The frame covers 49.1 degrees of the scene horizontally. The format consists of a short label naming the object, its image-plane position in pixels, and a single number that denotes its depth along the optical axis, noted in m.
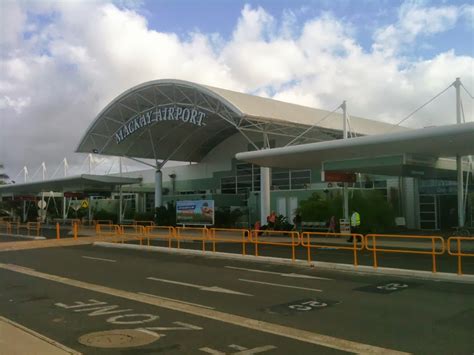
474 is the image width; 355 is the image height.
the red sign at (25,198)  62.92
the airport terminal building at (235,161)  27.61
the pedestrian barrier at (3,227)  43.17
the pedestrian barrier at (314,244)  16.23
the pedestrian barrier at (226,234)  32.21
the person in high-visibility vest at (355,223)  22.97
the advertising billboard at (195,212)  35.47
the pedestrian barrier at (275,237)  26.87
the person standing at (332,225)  29.44
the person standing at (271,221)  30.65
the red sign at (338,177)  26.64
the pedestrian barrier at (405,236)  13.32
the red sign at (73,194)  55.30
